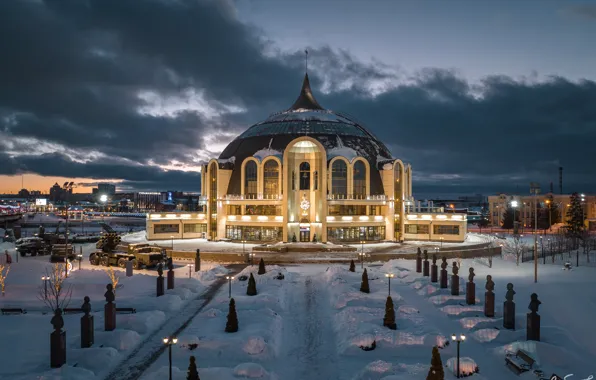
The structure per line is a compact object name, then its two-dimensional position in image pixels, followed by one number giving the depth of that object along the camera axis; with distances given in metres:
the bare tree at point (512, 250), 46.25
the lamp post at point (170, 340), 14.80
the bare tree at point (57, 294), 24.34
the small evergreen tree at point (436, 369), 14.20
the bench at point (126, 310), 24.30
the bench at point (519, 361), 16.38
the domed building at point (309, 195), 63.50
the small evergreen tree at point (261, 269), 36.97
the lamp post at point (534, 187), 34.45
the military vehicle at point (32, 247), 51.38
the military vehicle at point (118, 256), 41.03
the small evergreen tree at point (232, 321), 21.16
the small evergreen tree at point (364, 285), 29.76
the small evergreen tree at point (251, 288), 28.98
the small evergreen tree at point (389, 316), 21.83
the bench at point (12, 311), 23.77
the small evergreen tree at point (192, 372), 14.38
